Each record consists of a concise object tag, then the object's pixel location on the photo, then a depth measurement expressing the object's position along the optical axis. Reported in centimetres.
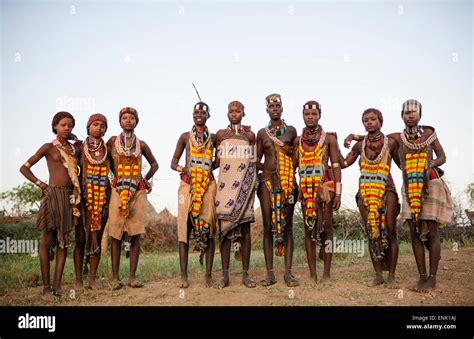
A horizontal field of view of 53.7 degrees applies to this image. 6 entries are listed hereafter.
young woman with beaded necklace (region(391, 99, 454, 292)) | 623
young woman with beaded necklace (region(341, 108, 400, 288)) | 638
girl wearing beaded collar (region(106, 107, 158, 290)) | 662
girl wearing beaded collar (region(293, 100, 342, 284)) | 647
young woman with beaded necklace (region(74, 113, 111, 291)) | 660
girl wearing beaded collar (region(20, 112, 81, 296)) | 643
